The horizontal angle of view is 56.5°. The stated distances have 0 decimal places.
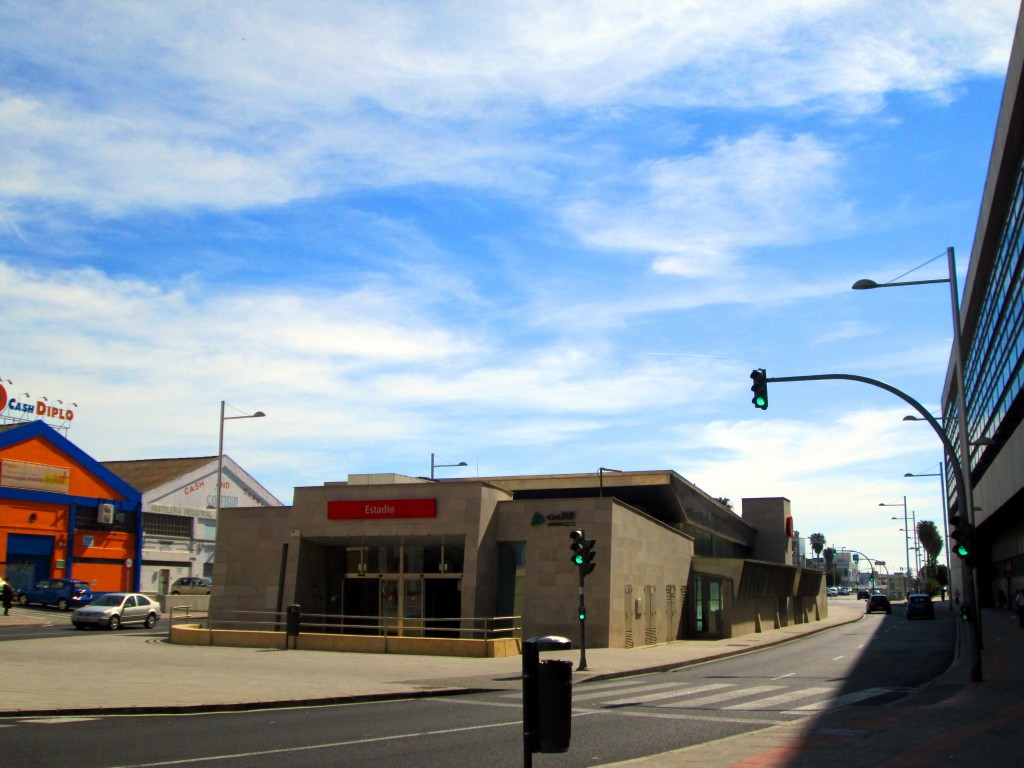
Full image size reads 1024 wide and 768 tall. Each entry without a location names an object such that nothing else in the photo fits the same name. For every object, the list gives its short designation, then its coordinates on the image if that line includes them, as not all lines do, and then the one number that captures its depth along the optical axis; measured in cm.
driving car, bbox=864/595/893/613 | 7471
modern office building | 3105
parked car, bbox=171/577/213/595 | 5547
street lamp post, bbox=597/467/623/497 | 4135
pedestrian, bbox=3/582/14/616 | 4156
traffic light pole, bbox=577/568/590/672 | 2323
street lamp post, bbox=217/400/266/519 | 4600
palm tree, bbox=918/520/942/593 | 14400
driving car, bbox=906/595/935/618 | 6081
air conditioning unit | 5644
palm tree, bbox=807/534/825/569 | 17481
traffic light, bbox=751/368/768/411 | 2045
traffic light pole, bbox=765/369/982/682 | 1912
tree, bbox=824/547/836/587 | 17336
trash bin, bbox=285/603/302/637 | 2872
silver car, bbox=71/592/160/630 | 3712
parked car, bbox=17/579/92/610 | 4728
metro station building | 3228
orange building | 5144
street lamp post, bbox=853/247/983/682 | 1916
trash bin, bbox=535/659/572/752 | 679
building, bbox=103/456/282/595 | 6169
